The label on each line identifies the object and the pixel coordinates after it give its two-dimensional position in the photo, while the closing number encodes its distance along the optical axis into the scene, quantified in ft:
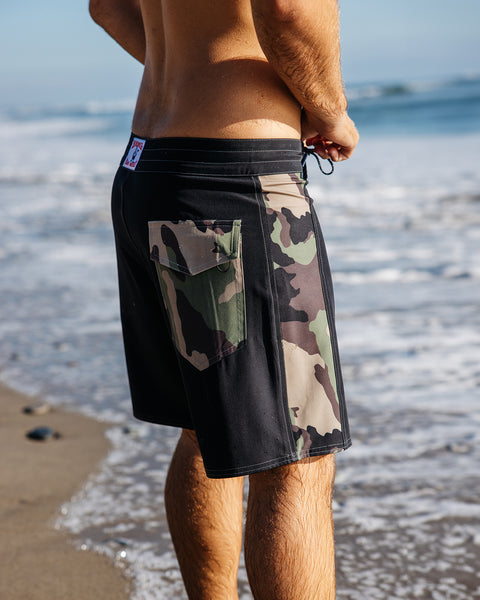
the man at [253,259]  5.04
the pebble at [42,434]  10.89
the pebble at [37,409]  11.77
